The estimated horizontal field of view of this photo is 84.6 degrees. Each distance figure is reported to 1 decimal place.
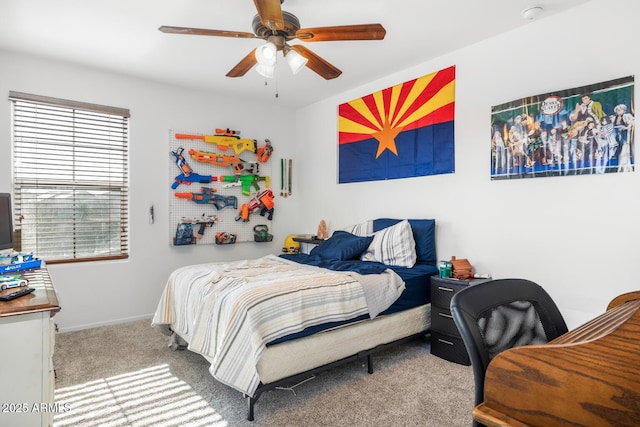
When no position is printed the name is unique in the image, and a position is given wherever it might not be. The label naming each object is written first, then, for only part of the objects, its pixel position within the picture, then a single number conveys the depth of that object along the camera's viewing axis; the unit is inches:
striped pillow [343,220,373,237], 150.1
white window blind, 130.3
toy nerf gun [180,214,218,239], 162.1
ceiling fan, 78.1
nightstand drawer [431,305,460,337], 108.3
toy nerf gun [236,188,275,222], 178.5
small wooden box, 112.5
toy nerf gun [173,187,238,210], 161.3
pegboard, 159.6
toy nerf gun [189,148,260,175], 163.2
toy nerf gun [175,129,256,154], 164.5
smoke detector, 97.6
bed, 80.7
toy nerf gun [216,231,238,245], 169.6
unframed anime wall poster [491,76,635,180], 90.6
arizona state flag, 131.3
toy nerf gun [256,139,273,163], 183.6
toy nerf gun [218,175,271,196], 173.0
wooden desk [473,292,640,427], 23.0
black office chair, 35.1
